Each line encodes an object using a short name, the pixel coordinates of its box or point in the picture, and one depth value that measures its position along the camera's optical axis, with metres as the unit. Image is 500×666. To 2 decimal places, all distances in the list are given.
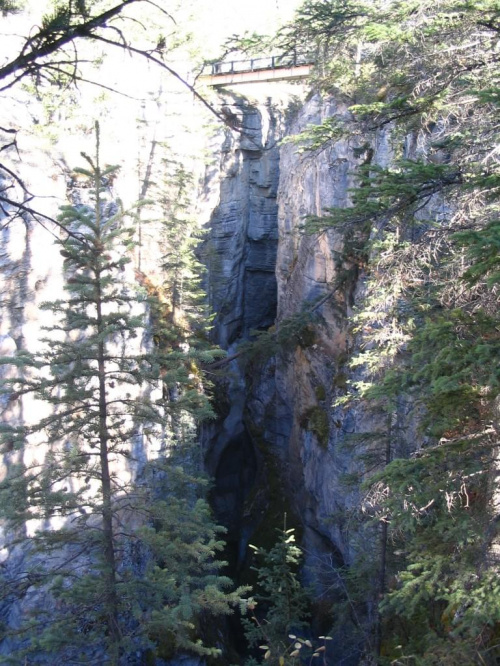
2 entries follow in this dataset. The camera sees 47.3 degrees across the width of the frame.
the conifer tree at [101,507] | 6.96
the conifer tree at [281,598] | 10.19
